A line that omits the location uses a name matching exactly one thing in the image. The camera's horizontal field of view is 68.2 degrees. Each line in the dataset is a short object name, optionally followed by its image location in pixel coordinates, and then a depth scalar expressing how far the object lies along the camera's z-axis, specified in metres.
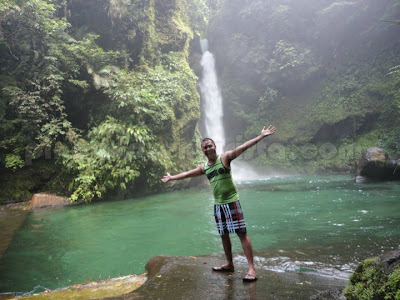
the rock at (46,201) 10.77
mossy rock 2.02
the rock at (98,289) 3.36
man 3.33
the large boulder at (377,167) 13.41
